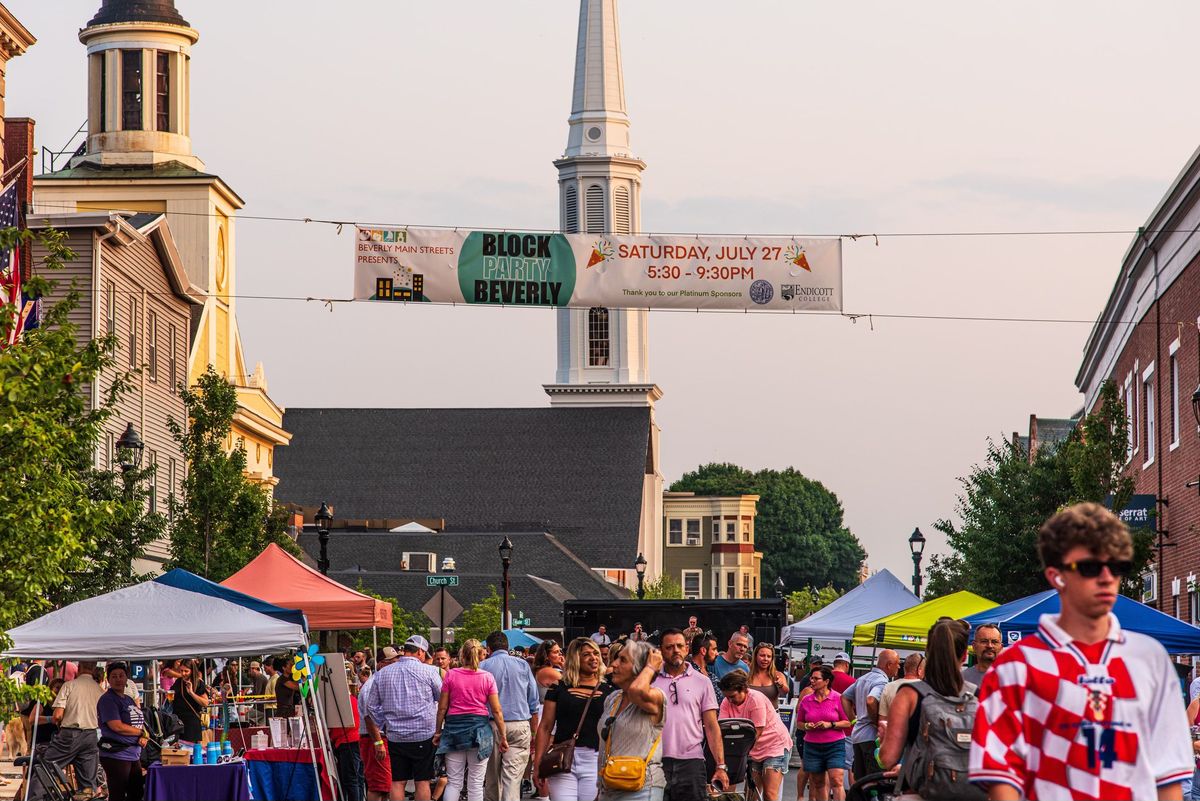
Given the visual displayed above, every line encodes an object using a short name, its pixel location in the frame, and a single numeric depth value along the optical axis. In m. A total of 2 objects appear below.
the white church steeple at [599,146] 106.94
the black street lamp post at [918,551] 41.96
